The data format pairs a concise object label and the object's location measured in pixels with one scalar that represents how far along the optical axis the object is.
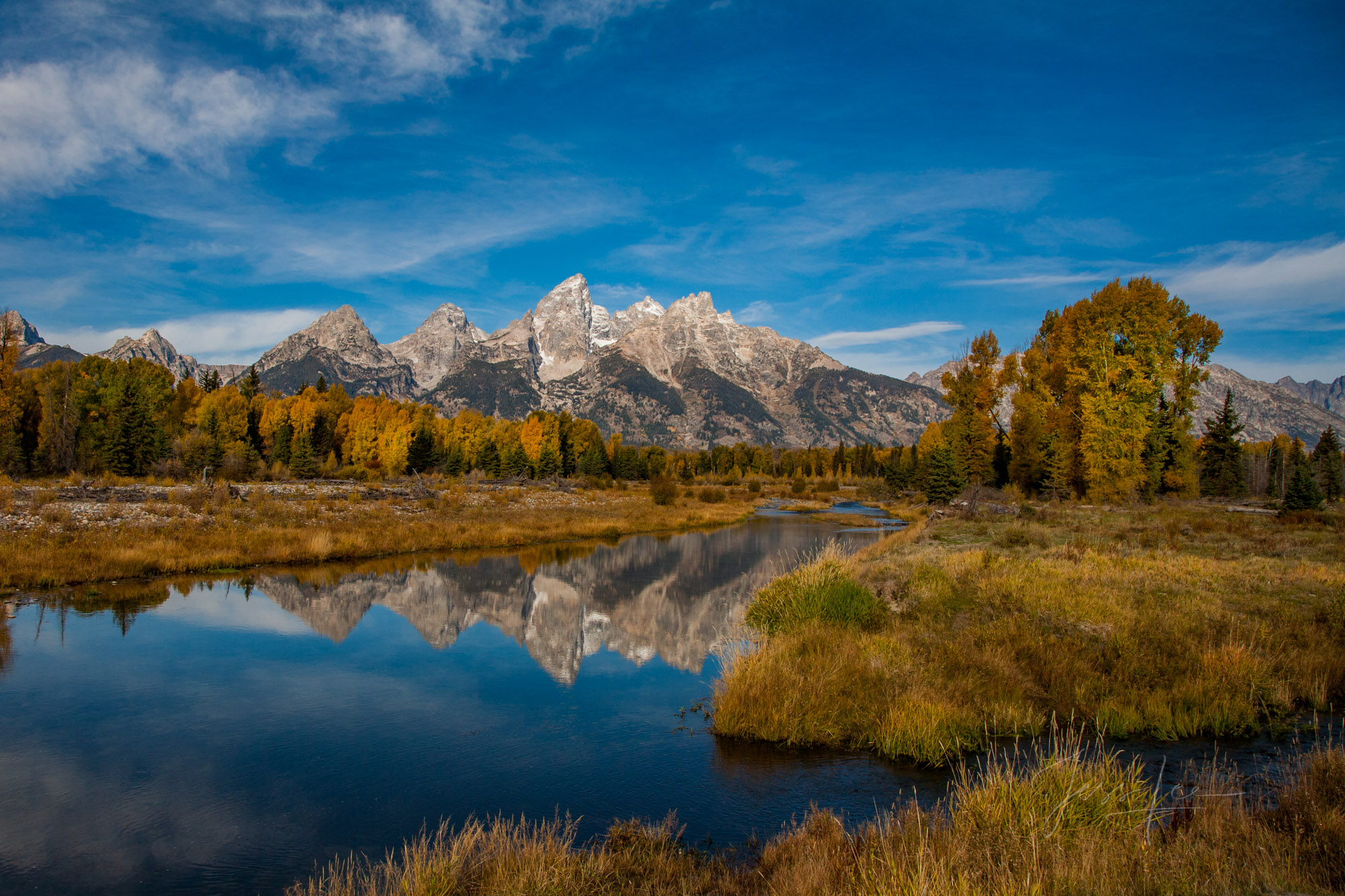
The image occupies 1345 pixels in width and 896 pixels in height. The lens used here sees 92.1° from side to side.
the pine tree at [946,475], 49.53
